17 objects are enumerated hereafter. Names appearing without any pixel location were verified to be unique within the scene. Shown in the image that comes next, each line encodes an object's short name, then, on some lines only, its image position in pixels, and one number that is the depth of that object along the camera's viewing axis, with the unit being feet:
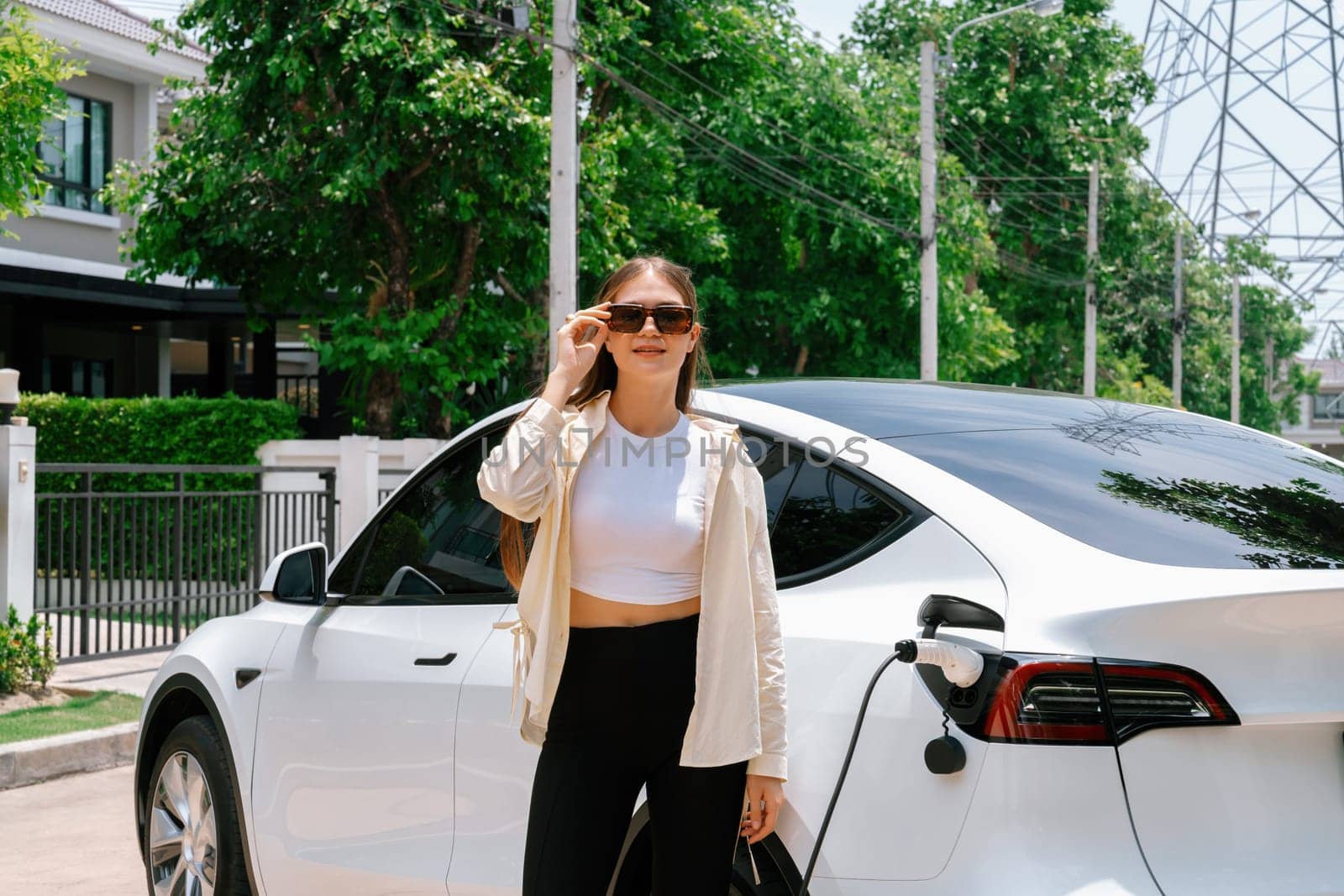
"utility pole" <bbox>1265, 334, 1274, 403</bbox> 221.05
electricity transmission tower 148.97
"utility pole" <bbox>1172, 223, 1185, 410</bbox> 140.05
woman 8.63
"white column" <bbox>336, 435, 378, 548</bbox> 45.24
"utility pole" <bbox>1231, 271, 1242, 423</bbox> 176.14
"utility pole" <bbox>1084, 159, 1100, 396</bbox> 109.50
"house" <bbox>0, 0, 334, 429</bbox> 67.10
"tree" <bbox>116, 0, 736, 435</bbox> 49.93
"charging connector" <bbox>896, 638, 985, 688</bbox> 7.92
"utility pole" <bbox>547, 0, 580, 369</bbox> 40.32
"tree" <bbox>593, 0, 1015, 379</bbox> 77.82
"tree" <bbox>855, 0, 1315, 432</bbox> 111.65
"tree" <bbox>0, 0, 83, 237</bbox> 37.58
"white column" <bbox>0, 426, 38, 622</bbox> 31.12
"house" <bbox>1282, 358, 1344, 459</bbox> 367.86
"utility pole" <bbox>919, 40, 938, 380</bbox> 67.82
